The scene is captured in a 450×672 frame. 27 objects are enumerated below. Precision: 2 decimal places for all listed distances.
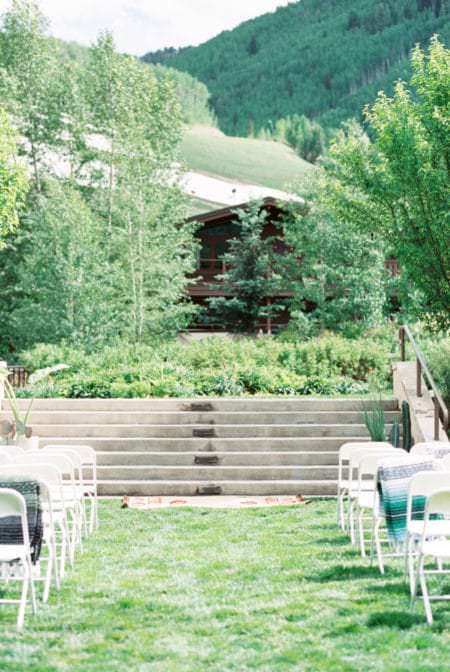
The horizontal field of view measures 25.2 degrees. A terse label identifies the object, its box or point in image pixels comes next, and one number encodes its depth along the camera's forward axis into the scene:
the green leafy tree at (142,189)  29.30
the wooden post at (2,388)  15.19
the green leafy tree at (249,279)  31.62
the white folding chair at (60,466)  7.91
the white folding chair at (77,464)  8.94
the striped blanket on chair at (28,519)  6.22
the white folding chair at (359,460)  8.50
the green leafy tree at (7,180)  18.55
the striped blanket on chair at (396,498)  6.72
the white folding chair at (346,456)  8.91
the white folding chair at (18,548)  5.69
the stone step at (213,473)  13.32
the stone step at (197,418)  14.66
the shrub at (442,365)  14.73
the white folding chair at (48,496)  6.45
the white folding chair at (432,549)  5.59
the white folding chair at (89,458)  9.65
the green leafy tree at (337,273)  28.34
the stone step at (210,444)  14.07
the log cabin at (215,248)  35.09
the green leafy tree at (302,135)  97.50
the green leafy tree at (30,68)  31.92
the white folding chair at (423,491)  5.96
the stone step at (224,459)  13.70
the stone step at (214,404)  14.86
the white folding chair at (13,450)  8.72
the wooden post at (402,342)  16.52
